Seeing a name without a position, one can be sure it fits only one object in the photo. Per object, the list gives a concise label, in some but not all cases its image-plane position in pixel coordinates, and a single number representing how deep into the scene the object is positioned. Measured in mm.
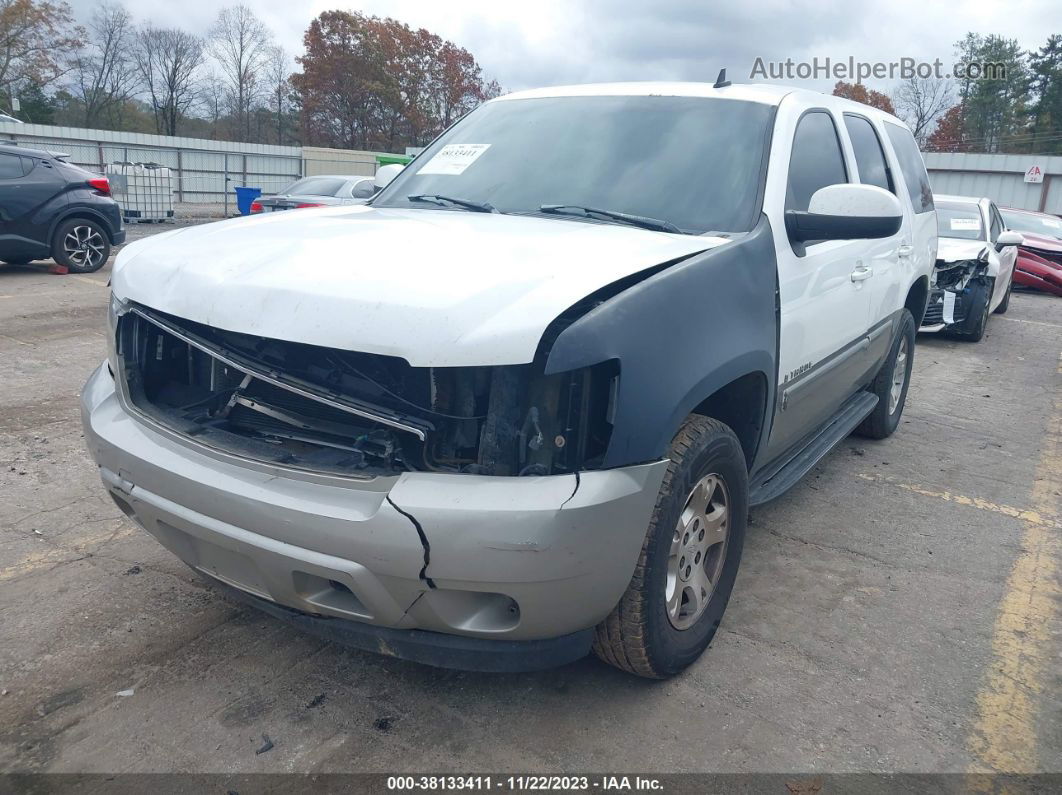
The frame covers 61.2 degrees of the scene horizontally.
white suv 2256
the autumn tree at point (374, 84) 54469
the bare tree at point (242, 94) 59344
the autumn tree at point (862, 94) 55875
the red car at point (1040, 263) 14680
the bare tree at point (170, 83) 55531
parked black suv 10430
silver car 13938
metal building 35312
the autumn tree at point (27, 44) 45312
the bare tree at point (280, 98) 59562
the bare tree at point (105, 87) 53000
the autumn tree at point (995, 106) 62000
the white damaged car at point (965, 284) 9766
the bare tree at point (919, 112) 60031
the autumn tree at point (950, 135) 61312
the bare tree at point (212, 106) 56625
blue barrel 22312
